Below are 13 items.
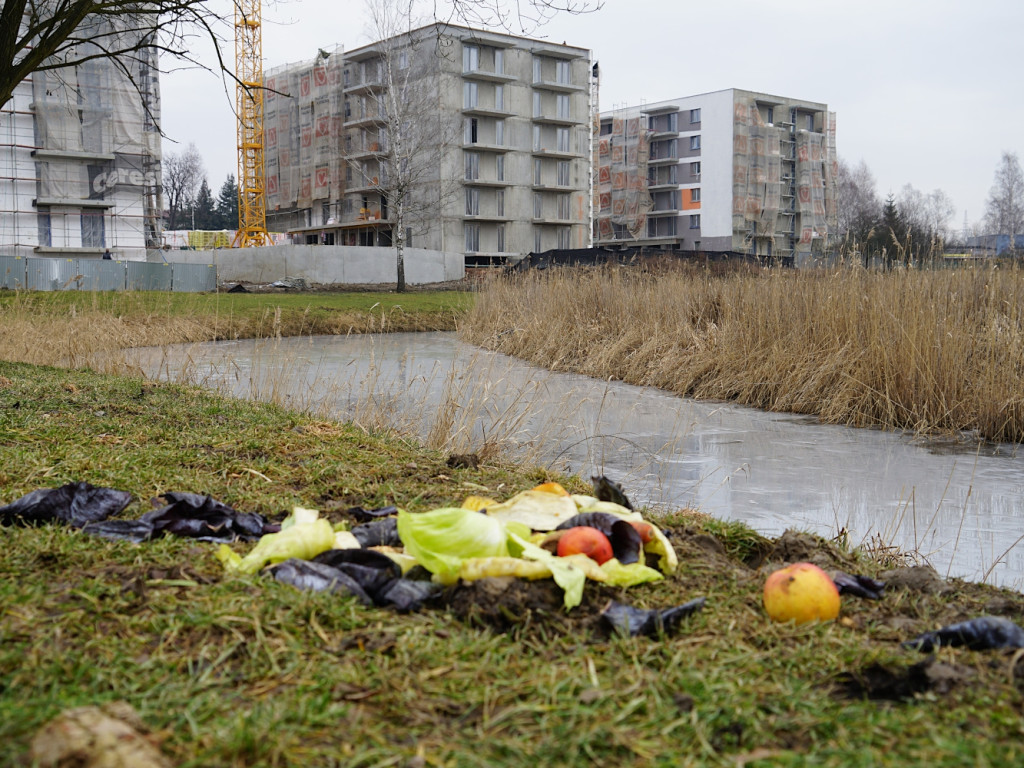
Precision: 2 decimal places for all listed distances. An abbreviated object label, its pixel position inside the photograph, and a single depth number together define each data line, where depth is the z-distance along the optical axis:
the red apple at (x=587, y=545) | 2.24
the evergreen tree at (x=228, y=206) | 75.25
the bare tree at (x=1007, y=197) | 60.74
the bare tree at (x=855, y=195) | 69.12
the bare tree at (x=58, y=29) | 6.14
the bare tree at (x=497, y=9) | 6.57
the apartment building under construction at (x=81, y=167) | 31.02
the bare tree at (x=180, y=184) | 74.00
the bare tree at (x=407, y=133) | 32.44
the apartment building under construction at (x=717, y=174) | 55.44
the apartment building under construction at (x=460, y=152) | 42.78
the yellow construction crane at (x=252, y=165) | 44.59
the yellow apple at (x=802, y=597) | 2.04
